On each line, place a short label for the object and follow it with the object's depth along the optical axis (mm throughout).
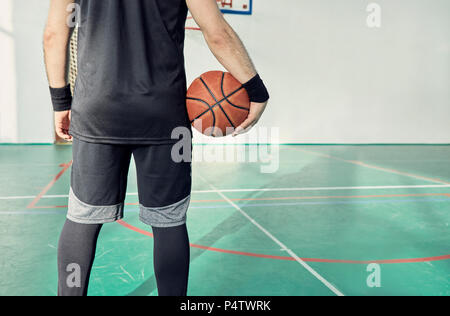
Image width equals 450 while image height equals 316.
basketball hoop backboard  7539
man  1083
